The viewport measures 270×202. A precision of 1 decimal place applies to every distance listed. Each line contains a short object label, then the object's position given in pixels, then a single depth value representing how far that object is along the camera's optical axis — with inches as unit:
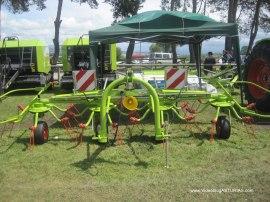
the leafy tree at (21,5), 501.7
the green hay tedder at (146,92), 153.1
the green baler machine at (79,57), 377.4
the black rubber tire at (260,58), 204.4
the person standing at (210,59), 475.3
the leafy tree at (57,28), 513.7
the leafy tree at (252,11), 646.4
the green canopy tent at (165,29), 222.8
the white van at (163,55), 935.0
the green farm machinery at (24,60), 359.2
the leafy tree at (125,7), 604.5
